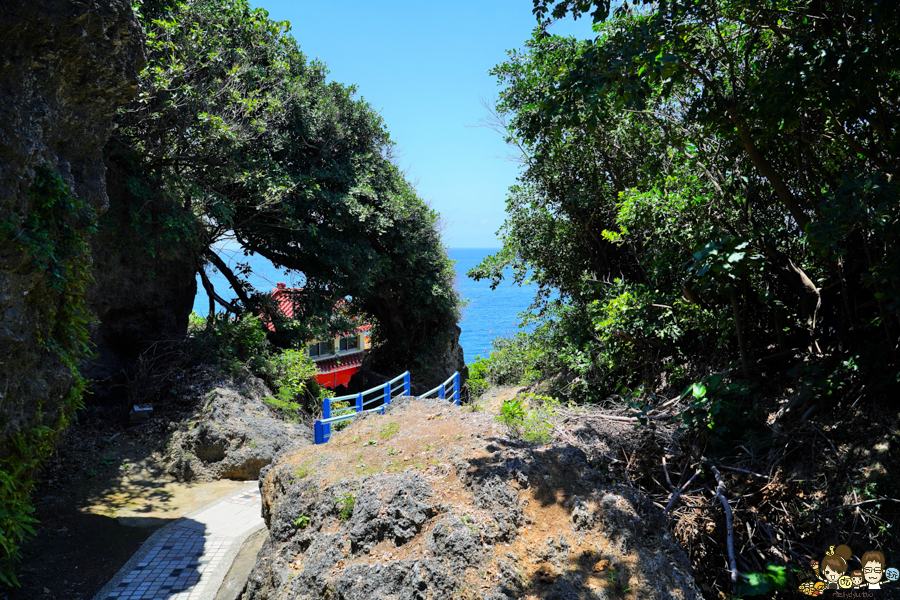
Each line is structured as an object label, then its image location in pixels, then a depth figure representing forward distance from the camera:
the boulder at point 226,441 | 9.07
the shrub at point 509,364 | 11.77
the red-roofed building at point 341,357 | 25.48
